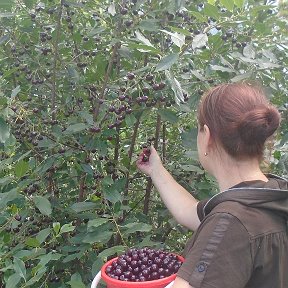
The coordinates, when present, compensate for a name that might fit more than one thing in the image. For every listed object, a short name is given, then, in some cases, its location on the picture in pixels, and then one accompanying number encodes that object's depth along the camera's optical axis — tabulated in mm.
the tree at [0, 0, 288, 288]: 1952
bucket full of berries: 1467
